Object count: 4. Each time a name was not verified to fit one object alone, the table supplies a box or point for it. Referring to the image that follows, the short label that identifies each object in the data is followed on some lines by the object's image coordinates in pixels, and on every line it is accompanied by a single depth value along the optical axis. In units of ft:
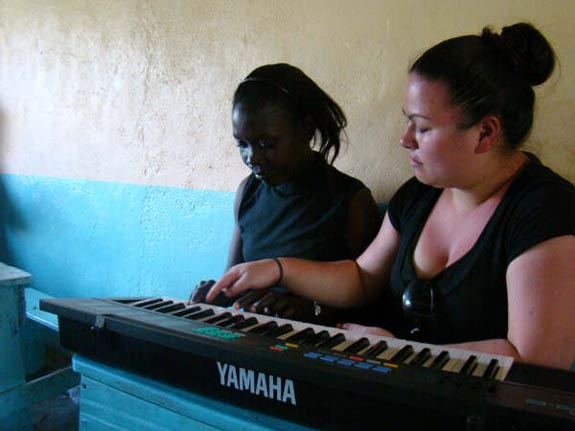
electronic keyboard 2.19
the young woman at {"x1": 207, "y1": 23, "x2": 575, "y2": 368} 2.99
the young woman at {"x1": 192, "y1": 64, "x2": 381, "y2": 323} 4.61
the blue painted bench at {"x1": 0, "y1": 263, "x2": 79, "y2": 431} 6.47
